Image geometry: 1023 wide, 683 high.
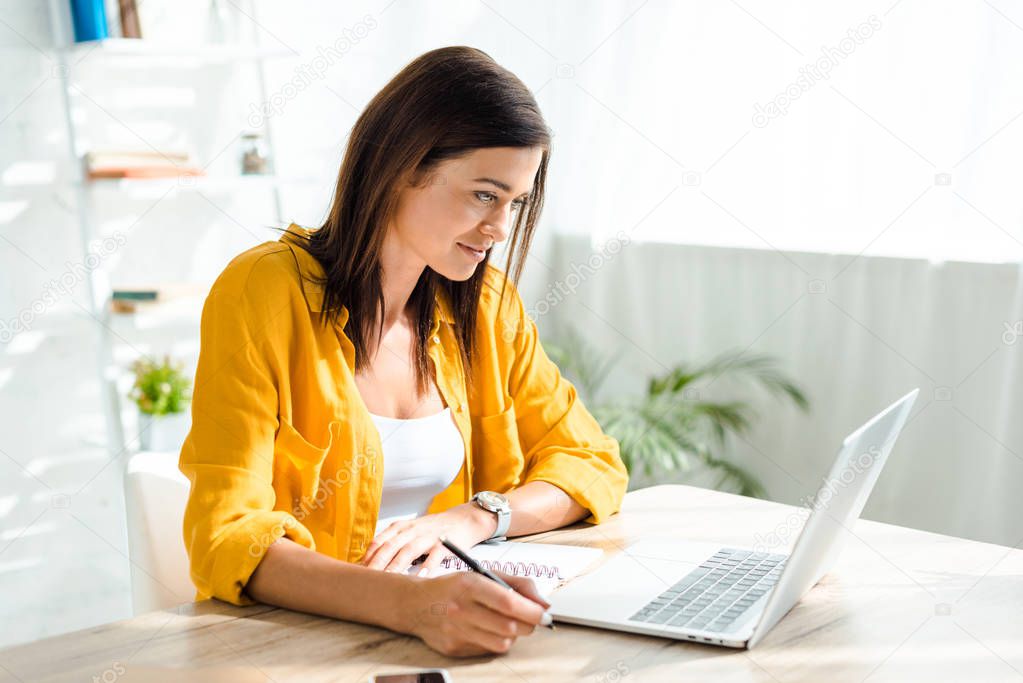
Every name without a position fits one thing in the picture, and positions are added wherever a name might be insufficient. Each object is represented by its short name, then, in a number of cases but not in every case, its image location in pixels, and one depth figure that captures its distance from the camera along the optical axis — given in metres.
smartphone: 0.98
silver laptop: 1.08
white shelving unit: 2.70
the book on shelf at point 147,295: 2.75
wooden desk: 1.02
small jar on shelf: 3.00
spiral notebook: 1.31
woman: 1.29
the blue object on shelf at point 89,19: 2.63
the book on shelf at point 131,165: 2.72
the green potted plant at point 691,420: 3.10
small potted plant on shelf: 2.78
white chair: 1.57
